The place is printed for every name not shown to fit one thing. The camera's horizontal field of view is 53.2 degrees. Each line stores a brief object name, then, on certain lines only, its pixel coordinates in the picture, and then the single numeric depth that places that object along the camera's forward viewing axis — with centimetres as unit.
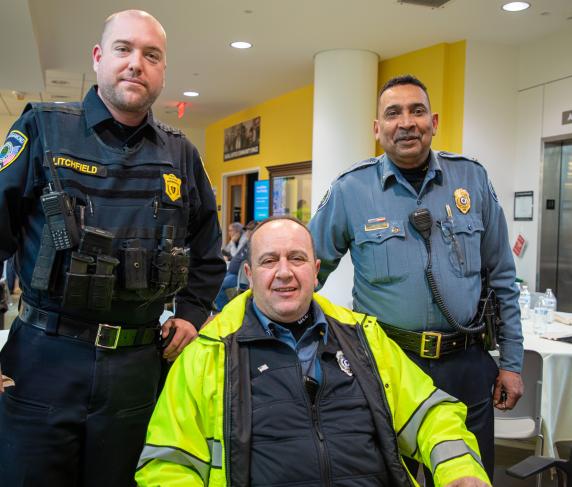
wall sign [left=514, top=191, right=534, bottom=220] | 595
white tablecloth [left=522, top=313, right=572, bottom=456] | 297
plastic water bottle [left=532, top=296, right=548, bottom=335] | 379
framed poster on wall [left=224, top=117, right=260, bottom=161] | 976
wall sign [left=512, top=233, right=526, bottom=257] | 603
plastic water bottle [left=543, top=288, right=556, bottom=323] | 417
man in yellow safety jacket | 147
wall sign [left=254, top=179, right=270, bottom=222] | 930
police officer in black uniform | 150
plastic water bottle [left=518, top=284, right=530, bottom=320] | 438
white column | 652
